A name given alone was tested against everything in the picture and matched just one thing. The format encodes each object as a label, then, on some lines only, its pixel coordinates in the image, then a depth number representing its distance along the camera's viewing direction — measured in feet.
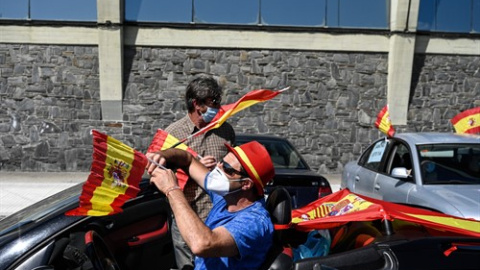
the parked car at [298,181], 19.42
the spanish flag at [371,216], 9.44
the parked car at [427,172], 16.52
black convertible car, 7.82
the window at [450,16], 47.42
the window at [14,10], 45.21
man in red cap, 7.27
